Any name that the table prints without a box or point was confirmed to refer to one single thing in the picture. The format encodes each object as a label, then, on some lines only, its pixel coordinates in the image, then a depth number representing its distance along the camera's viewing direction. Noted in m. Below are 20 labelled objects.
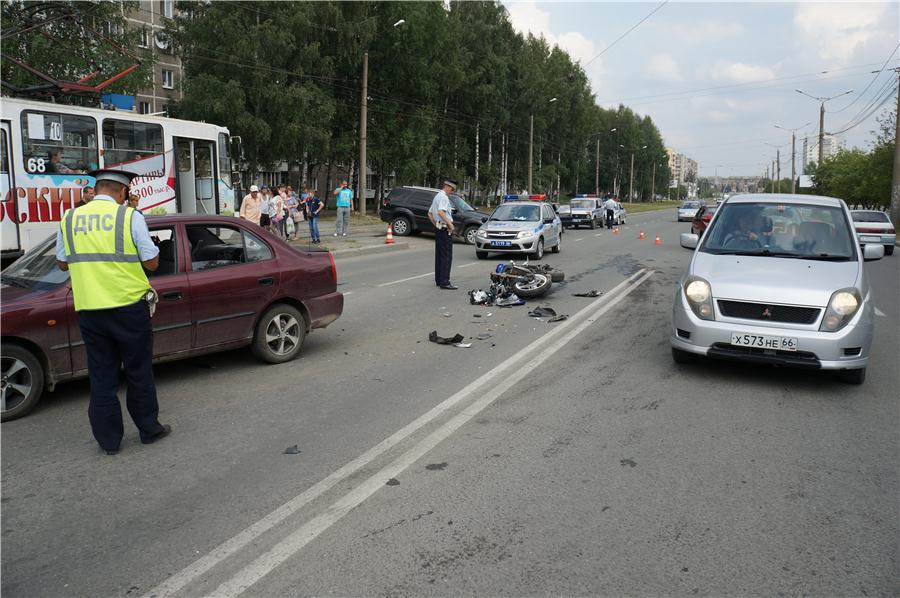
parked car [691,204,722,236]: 23.09
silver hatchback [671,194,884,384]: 6.25
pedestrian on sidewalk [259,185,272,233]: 20.52
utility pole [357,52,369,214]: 34.50
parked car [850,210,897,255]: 25.30
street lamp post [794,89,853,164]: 59.68
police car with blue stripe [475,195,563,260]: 18.91
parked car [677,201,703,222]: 51.41
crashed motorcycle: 11.88
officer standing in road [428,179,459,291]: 12.61
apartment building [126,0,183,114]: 62.84
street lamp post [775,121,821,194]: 82.35
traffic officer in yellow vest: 4.68
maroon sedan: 5.55
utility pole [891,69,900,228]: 34.06
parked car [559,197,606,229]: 38.38
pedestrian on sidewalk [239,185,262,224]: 18.88
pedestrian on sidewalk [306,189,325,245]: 22.67
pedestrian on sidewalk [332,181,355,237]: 24.83
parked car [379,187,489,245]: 27.78
